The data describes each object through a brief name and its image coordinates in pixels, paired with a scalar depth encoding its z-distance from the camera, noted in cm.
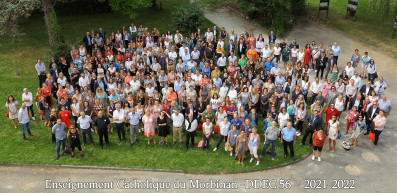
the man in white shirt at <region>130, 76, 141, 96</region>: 1547
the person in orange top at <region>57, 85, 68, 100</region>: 1459
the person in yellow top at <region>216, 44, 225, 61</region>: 1877
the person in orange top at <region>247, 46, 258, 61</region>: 1823
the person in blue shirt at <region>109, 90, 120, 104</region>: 1432
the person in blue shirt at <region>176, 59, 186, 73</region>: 1678
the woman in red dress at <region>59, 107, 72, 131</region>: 1327
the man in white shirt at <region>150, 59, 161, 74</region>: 1716
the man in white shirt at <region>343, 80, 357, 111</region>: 1512
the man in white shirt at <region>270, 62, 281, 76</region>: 1631
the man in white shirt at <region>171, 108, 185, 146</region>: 1309
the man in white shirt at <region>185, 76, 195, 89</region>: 1527
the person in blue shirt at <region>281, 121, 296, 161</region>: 1239
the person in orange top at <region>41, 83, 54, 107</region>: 1497
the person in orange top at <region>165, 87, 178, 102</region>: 1454
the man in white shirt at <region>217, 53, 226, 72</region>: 1770
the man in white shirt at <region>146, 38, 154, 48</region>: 1934
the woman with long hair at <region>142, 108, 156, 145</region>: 1326
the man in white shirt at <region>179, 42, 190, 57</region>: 1795
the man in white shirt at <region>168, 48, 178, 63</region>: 1823
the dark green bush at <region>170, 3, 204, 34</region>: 2247
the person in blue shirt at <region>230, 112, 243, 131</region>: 1306
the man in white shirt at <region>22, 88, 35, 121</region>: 1464
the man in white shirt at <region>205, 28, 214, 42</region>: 2005
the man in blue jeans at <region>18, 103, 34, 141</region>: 1366
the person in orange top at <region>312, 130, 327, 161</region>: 1231
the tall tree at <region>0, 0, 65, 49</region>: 1914
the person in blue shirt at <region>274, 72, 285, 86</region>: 1550
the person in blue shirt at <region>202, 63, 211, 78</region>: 1639
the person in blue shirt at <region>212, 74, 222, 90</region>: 1554
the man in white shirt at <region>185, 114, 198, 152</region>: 1308
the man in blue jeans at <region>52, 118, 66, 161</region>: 1262
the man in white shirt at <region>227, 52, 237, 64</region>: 1749
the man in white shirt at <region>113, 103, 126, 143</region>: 1313
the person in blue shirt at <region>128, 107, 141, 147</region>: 1324
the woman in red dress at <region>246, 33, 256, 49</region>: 1928
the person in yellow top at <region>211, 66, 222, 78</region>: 1596
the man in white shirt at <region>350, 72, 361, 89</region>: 1537
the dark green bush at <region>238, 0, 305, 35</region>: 2314
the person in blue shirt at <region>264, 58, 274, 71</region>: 1673
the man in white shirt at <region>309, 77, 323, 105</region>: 1512
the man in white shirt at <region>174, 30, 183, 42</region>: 1998
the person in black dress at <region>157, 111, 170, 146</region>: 1324
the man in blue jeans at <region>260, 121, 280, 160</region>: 1246
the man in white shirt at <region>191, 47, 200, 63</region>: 1817
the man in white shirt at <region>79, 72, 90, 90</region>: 1584
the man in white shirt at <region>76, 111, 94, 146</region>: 1312
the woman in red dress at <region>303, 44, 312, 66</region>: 1808
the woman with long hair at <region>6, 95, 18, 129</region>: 1396
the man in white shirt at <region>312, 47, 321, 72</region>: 1816
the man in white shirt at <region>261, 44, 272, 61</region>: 1823
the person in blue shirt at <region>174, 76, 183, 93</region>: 1527
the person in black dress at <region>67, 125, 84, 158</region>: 1238
